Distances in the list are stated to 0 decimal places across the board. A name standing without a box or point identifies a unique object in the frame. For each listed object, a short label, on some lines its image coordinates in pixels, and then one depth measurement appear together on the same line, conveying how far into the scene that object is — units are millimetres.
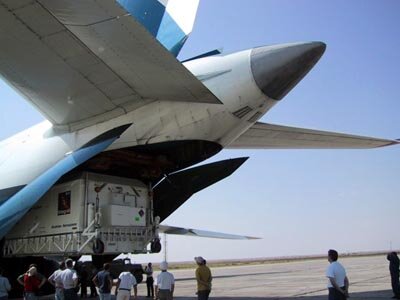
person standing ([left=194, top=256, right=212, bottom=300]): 7996
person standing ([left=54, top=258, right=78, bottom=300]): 8773
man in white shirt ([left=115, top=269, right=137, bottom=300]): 8273
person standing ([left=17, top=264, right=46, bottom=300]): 8859
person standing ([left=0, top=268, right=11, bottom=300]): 8055
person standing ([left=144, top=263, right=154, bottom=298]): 14047
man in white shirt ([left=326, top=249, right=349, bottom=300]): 6051
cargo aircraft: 8164
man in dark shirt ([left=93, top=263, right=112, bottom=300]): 8891
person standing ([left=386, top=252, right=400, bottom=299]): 9906
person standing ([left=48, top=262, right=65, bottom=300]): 8945
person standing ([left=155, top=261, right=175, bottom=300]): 7695
